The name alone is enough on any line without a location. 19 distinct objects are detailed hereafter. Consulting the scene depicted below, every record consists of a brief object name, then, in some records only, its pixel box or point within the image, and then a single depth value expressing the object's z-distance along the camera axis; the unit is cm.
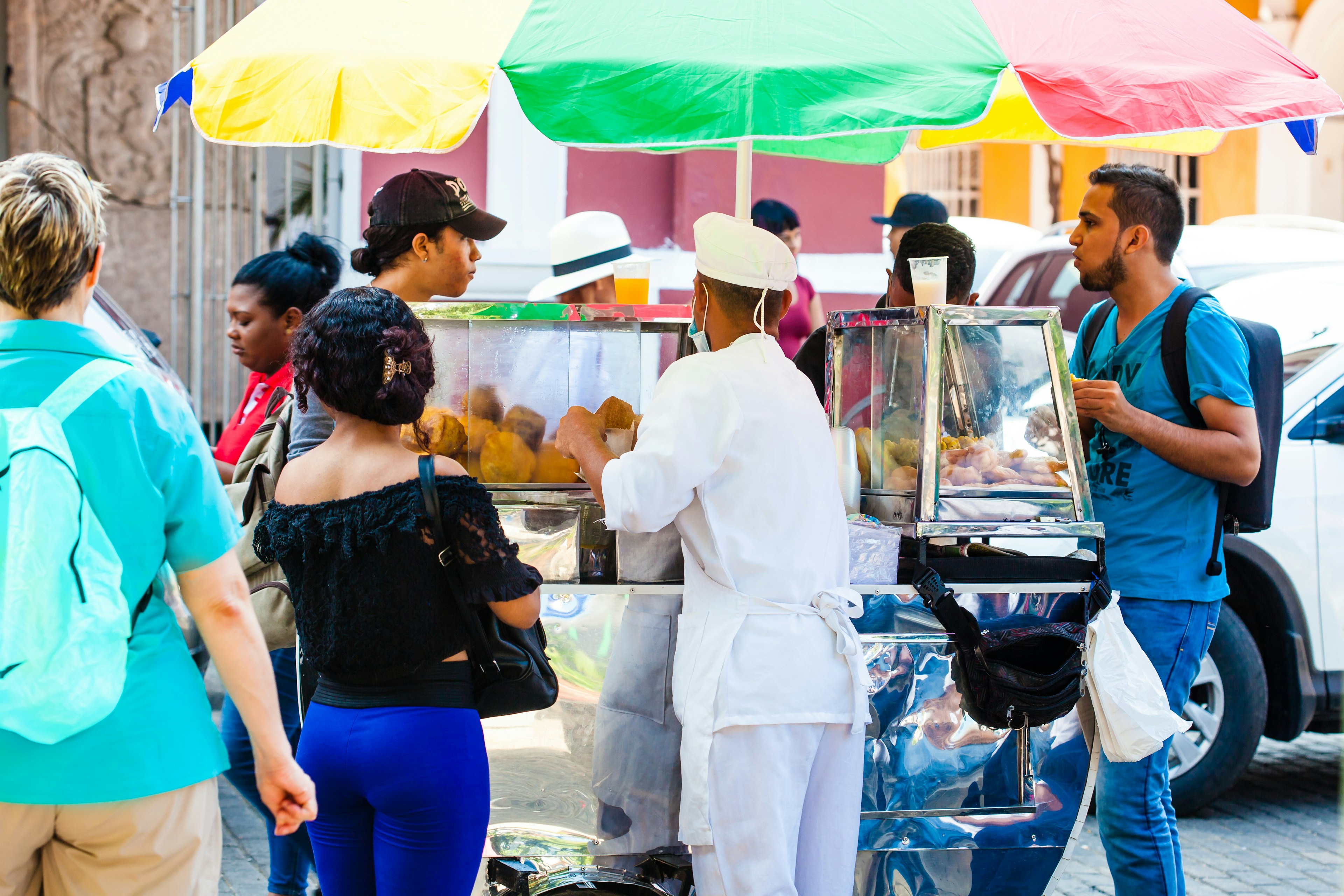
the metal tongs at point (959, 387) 616
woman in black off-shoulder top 462
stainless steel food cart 588
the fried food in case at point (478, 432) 614
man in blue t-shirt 631
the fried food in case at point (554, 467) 616
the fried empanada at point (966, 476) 614
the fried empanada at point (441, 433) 611
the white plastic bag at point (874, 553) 596
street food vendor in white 515
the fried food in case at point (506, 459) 609
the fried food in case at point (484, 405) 616
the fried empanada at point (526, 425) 614
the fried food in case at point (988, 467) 615
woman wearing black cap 634
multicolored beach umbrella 470
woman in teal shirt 379
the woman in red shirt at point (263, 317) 758
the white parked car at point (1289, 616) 962
